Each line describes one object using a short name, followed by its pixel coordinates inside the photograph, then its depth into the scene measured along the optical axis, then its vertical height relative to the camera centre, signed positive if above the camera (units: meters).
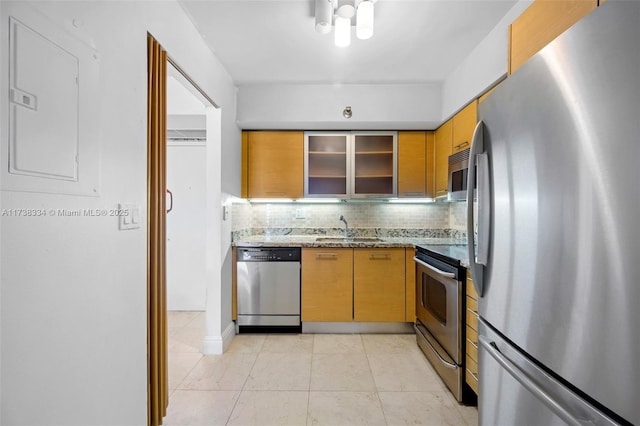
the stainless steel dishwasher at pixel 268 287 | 2.88 -0.75
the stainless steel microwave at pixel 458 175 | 2.44 +0.34
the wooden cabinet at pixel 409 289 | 2.88 -0.76
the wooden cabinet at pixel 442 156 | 2.86 +0.60
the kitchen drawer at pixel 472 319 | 1.75 -0.66
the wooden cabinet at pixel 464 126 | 2.35 +0.75
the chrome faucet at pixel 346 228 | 3.44 -0.18
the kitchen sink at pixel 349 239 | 3.24 -0.30
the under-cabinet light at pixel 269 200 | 3.27 +0.14
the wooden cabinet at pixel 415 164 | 3.20 +0.54
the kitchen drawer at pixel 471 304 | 1.75 -0.56
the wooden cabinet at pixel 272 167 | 3.21 +0.51
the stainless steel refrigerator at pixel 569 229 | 0.60 -0.04
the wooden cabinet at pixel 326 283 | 2.89 -0.71
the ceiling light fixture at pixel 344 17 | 1.71 +1.19
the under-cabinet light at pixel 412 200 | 3.26 +0.15
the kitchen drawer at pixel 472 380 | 1.73 -1.03
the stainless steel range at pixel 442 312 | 1.87 -0.73
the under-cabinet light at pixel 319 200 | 3.27 +0.15
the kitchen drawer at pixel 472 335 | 1.74 -0.75
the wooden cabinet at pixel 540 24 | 1.00 +0.73
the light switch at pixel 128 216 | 1.24 -0.02
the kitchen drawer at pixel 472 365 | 1.74 -0.94
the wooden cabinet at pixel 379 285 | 2.89 -0.72
